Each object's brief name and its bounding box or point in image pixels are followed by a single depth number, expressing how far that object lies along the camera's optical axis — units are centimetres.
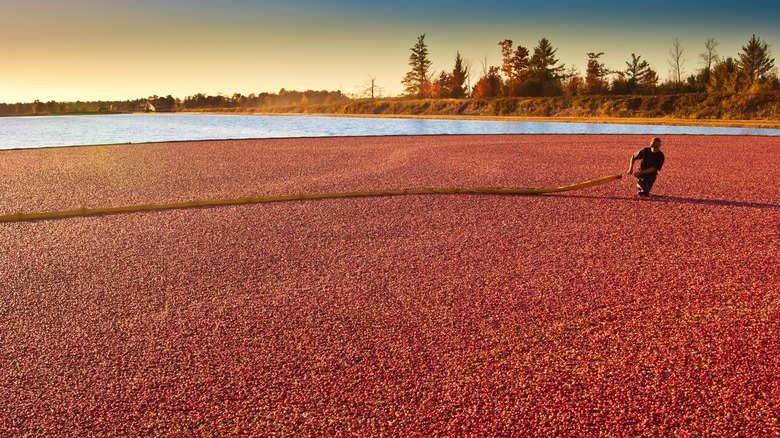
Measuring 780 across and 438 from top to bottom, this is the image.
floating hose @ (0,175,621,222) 730
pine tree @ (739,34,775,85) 6316
